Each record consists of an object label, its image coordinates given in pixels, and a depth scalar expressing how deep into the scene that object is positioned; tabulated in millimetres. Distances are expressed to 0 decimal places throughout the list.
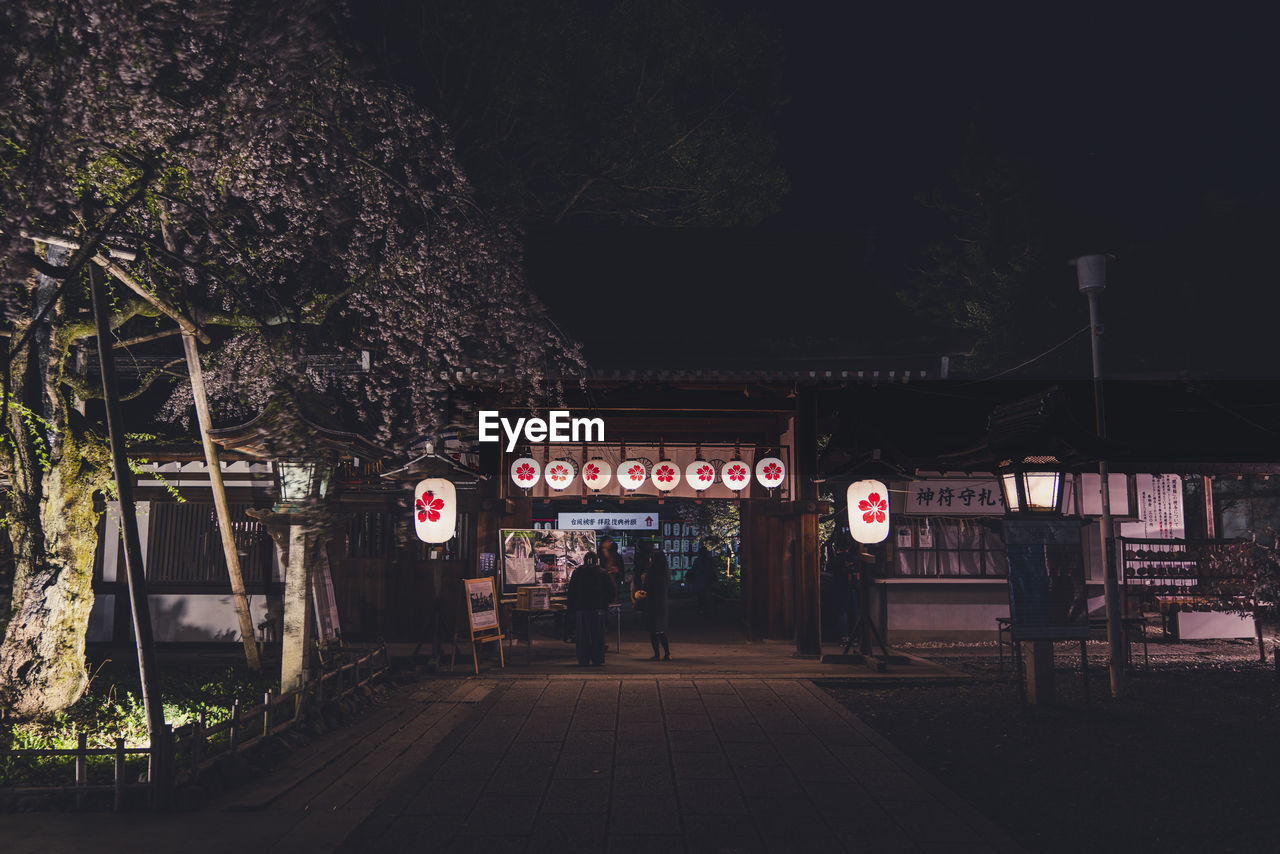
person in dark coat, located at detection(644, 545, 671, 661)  14891
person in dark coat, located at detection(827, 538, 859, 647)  17062
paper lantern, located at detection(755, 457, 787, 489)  15445
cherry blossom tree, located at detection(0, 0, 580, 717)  7461
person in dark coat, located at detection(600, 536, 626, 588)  18531
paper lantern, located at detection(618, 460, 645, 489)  15328
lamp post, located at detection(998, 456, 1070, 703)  10773
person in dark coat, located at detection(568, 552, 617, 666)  14266
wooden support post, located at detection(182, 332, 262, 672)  9562
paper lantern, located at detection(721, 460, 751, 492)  15516
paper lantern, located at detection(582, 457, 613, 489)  15344
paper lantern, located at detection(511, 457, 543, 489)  15320
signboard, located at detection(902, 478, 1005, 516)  16906
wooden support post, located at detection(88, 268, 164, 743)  6500
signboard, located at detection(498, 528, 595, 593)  16594
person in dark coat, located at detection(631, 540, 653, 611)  23828
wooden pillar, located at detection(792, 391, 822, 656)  15031
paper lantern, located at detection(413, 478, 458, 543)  13211
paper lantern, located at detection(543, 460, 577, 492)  15414
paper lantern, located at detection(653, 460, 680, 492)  15531
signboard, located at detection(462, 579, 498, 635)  13562
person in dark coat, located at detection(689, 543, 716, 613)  24703
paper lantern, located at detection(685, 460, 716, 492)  15477
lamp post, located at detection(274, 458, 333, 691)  9828
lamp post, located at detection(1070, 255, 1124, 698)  11422
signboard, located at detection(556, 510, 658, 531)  21312
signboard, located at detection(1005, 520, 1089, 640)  10766
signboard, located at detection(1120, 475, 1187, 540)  17312
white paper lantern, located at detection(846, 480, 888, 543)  14055
